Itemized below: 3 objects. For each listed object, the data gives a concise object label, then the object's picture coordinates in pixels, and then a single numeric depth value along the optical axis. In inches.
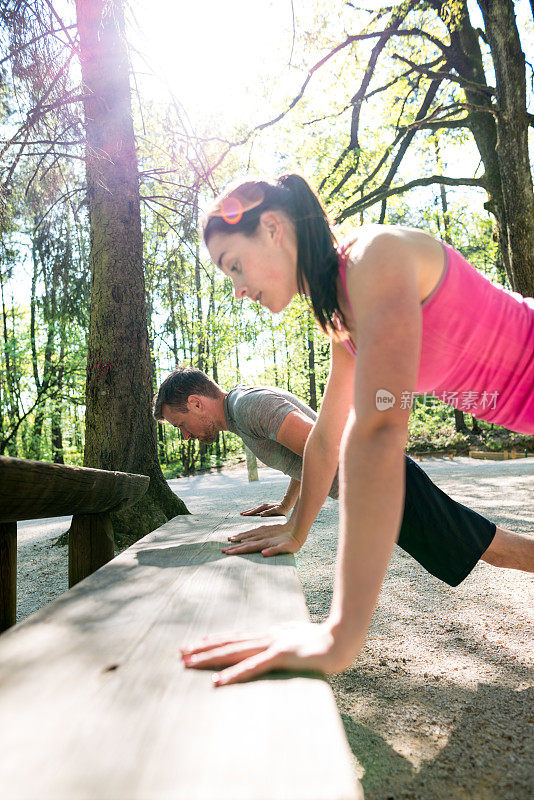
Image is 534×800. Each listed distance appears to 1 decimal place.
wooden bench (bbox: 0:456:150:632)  48.4
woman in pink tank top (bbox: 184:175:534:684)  38.2
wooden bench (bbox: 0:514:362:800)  24.3
